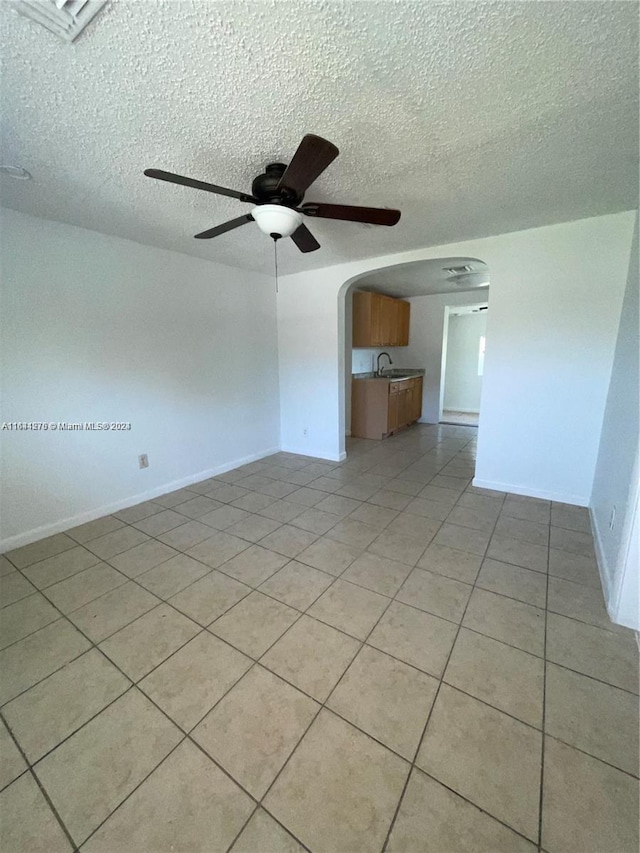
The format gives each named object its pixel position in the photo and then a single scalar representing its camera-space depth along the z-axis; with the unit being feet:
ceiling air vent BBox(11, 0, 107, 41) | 2.99
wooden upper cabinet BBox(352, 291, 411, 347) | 15.93
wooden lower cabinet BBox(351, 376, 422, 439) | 15.90
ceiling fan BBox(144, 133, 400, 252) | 4.27
